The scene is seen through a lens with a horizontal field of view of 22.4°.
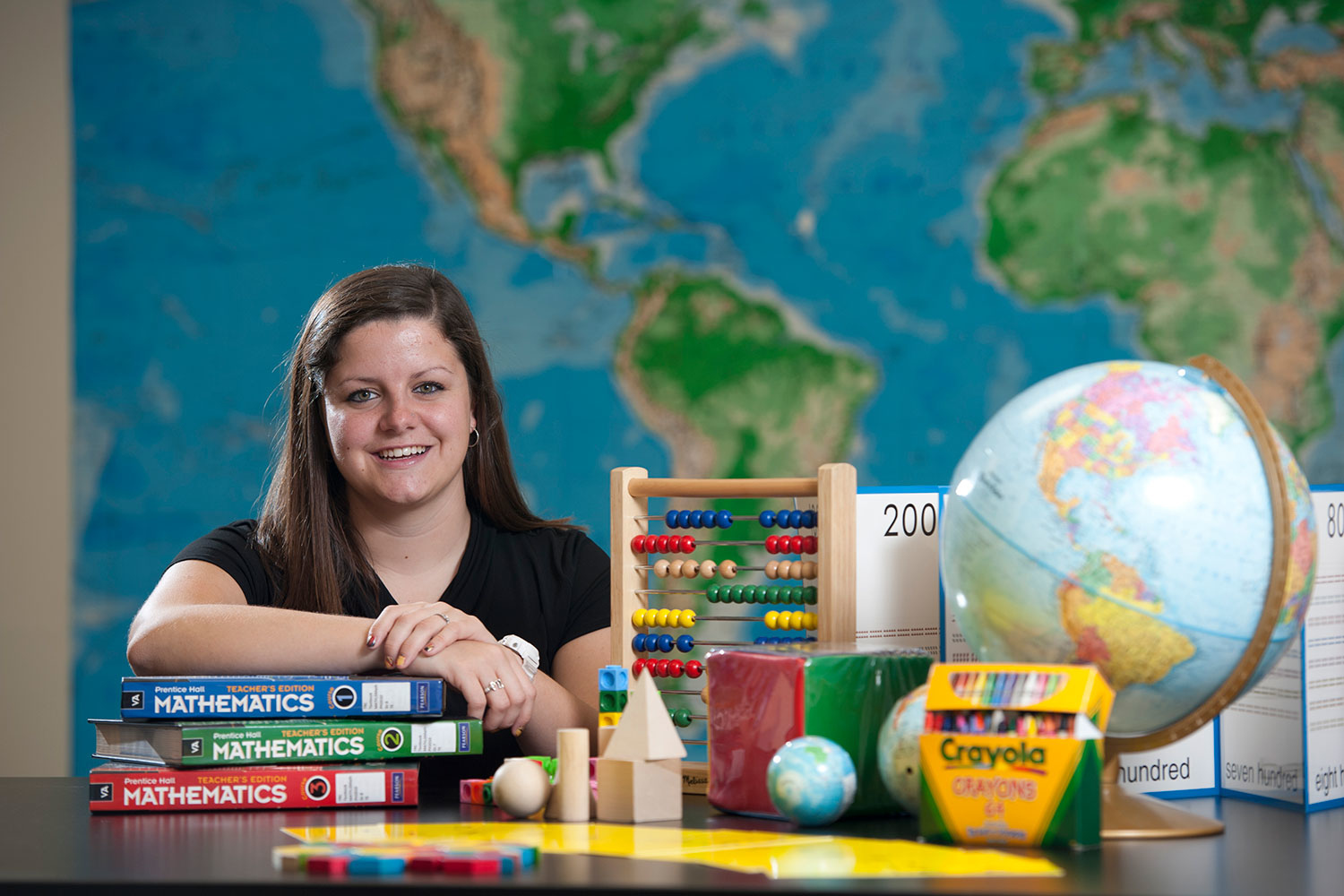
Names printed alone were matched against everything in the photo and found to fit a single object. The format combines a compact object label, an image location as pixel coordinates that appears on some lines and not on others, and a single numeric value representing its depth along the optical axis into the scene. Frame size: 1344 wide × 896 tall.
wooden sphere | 2.71
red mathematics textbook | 2.77
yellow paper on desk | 2.49
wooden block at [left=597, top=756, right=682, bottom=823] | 2.71
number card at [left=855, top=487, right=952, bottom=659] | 2.91
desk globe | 2.62
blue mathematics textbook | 2.80
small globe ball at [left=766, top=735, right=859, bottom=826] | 2.65
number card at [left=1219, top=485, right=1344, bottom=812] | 2.80
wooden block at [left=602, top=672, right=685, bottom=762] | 2.71
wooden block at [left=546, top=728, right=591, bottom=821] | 2.72
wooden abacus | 2.88
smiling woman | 3.42
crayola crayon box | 2.55
